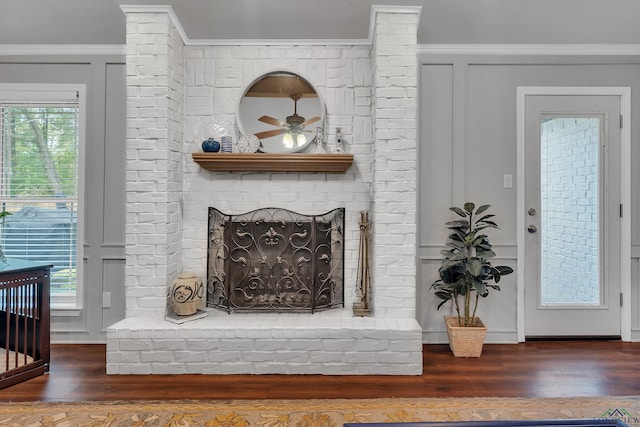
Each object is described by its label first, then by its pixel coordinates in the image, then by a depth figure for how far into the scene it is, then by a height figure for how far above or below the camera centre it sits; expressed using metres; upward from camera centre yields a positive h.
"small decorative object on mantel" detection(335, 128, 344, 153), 2.95 +0.56
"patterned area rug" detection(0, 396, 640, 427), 2.00 -1.00
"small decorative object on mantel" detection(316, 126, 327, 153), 2.96 +0.59
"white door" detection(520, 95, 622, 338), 3.18 +0.06
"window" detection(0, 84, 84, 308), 3.21 +0.26
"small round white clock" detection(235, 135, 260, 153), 2.92 +0.53
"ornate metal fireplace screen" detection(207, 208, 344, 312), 2.93 -0.33
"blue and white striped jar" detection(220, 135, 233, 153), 2.92 +0.53
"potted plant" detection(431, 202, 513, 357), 2.80 -0.39
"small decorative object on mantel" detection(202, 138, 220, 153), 2.88 +0.51
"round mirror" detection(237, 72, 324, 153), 3.01 +0.81
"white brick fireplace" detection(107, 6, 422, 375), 2.55 +0.19
